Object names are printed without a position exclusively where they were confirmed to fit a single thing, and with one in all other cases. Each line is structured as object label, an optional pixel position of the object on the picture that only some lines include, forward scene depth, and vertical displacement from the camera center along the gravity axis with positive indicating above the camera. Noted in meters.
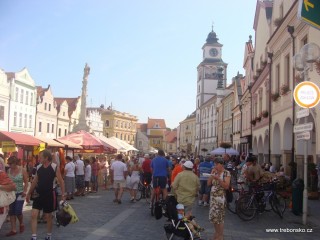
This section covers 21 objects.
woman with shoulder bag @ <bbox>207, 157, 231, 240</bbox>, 8.26 -0.73
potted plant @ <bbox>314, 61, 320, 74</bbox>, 14.29 +3.24
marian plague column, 35.34 +4.45
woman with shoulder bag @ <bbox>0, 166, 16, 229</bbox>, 7.93 -0.62
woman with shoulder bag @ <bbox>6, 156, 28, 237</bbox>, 9.34 -0.65
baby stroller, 7.61 -1.26
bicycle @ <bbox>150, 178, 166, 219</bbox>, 9.48 -1.09
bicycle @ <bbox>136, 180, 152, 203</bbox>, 17.02 -1.28
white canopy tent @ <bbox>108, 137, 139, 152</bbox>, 35.38 +1.10
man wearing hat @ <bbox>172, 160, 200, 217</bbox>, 8.94 -0.59
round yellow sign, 10.73 +1.72
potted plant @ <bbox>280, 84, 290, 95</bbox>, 19.98 +3.45
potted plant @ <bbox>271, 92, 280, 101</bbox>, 22.19 +3.45
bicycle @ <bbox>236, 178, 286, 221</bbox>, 11.89 -1.14
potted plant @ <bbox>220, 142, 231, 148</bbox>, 32.50 +1.18
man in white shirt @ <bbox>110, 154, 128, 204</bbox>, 16.13 -0.69
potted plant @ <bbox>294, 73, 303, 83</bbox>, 17.07 +3.39
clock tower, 95.31 +20.06
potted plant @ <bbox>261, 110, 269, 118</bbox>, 25.50 +2.88
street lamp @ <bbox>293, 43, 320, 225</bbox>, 11.72 +2.93
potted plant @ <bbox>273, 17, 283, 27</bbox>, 23.24 +7.74
